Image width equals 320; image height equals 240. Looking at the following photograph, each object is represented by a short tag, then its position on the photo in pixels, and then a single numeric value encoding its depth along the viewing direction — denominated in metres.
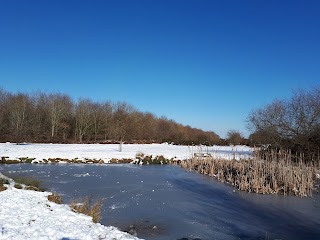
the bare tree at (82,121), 36.29
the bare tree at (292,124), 17.07
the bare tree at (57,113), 36.03
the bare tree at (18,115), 34.39
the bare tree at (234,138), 35.76
